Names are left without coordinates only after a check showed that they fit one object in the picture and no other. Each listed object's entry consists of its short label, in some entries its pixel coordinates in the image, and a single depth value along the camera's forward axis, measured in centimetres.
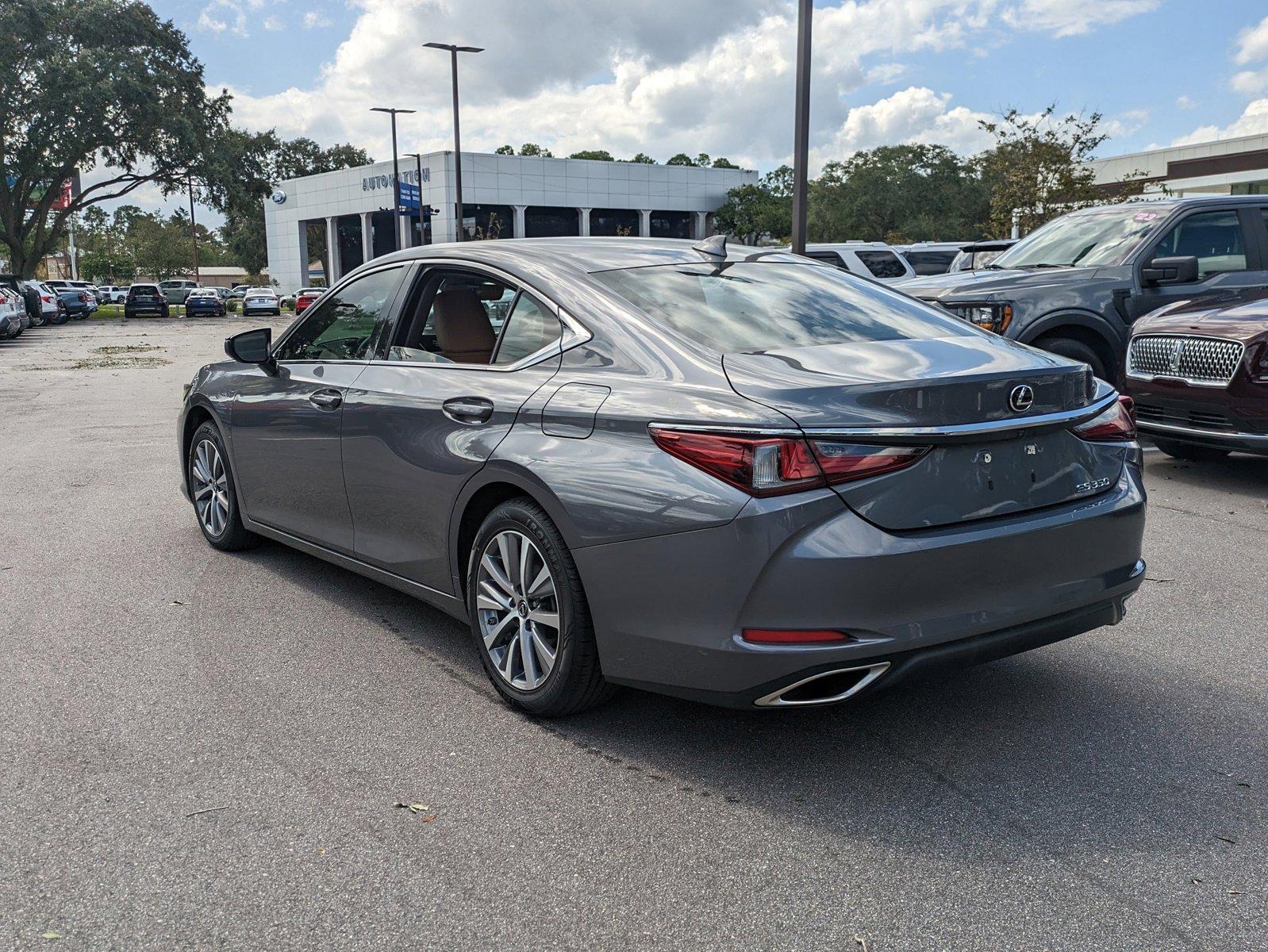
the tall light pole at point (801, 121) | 1370
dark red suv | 764
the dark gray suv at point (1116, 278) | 945
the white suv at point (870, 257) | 1812
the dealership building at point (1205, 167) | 5325
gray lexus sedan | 318
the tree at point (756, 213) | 7506
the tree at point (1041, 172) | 2703
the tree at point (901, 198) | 7188
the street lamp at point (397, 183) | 4784
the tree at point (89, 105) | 5041
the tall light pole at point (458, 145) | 3753
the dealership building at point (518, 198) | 7100
